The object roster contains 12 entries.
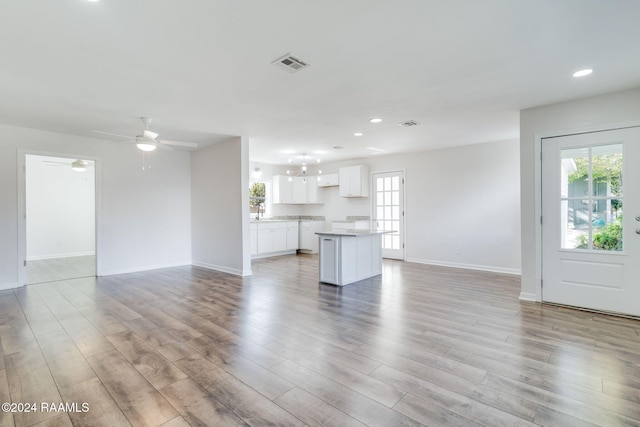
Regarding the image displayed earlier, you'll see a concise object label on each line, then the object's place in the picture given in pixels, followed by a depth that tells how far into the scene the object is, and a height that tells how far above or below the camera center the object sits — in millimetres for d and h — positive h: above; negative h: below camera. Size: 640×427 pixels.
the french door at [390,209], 7109 +93
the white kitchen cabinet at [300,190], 8625 +669
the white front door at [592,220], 3307 -105
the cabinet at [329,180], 8062 +894
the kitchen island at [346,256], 4684 -704
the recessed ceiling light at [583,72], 2845 +1341
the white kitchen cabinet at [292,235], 8230 -603
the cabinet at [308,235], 8469 -622
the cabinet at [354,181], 7457 +805
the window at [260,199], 8477 +414
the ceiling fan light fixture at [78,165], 6457 +1086
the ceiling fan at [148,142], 4039 +1011
